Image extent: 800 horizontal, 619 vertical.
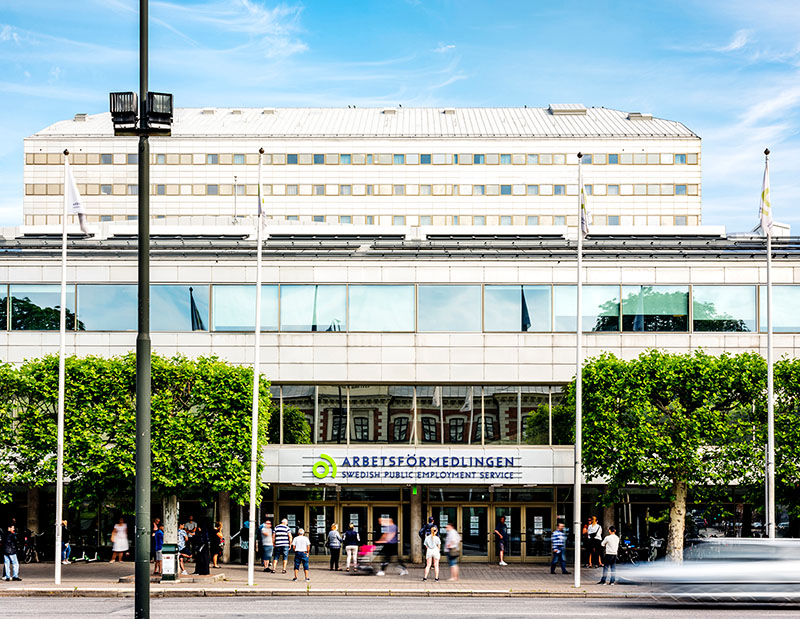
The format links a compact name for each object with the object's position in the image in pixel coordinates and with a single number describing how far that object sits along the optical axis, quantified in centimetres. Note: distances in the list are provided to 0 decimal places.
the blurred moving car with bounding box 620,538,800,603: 2225
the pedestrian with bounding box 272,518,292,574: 3475
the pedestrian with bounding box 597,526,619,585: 3040
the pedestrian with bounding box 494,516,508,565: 3753
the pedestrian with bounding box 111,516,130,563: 3603
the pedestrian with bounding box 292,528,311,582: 3222
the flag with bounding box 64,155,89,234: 3006
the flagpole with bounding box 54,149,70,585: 2995
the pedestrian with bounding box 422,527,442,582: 3278
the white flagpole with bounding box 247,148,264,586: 3033
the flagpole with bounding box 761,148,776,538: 3136
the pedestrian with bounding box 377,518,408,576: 3516
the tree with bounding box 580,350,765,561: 3316
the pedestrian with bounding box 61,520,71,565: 3653
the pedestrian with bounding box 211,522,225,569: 3547
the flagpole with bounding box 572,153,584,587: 3047
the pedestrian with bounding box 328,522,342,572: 3519
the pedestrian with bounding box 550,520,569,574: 3441
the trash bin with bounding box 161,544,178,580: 2947
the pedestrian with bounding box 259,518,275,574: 3472
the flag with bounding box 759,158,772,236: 3148
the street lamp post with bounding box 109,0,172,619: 1327
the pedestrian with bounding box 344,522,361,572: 3472
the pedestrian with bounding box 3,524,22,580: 3064
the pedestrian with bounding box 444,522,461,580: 3222
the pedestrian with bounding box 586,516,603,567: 3466
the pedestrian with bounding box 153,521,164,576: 3247
